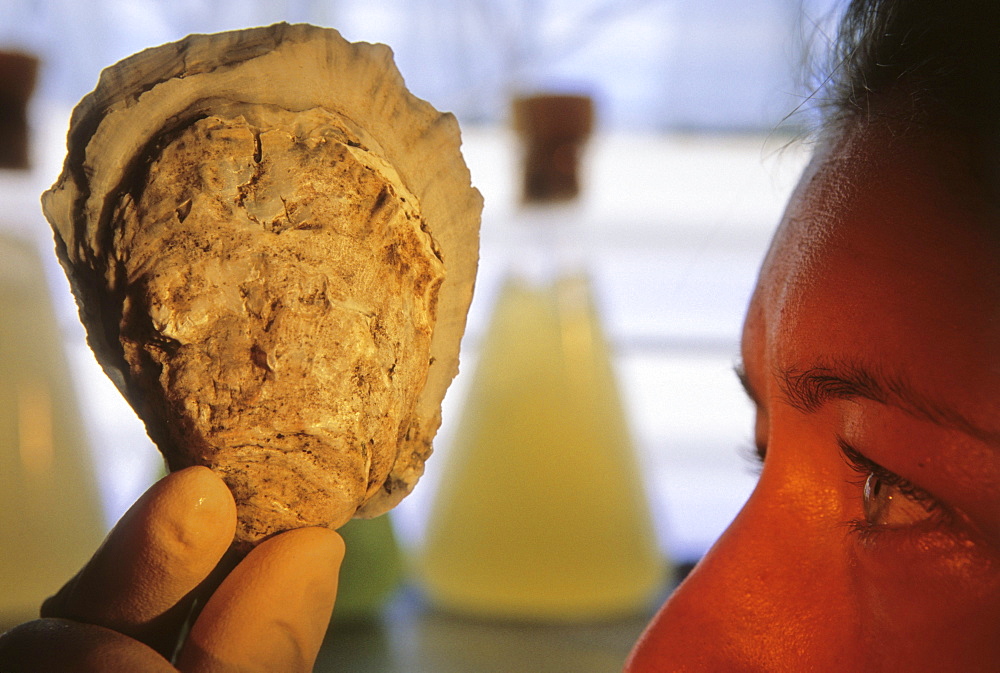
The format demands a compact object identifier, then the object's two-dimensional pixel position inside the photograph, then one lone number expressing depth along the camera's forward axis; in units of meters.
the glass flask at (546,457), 0.55
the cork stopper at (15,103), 0.37
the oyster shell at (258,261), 0.25
